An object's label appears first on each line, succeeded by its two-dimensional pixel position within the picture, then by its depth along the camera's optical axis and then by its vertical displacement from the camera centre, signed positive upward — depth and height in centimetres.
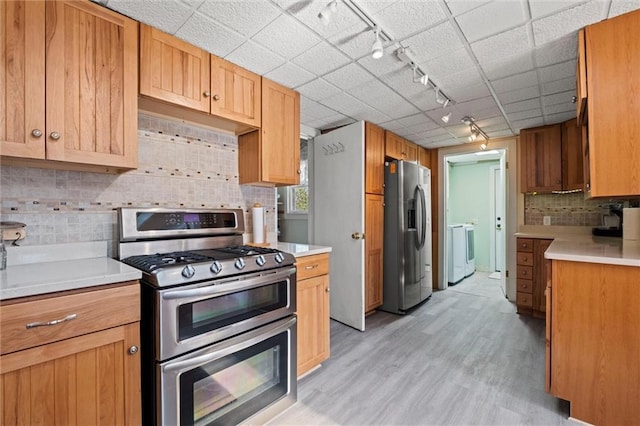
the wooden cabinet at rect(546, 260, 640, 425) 157 -73
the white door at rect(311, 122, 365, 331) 307 +0
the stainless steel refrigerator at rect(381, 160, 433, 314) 358 -30
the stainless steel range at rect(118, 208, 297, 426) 136 -57
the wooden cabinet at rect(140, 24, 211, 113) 169 +87
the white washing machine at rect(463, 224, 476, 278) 545 -77
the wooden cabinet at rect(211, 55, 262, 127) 200 +86
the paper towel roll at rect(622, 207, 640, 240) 259 -11
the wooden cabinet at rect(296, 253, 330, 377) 215 -74
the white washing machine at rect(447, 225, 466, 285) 486 -71
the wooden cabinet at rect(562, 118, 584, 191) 340 +62
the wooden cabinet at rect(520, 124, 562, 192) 360 +65
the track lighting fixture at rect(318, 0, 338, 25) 144 +99
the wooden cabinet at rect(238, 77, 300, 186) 231 +56
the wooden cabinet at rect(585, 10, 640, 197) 165 +61
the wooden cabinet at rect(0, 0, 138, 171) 129 +62
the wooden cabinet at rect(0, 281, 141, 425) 104 -61
